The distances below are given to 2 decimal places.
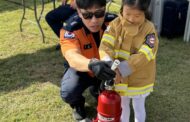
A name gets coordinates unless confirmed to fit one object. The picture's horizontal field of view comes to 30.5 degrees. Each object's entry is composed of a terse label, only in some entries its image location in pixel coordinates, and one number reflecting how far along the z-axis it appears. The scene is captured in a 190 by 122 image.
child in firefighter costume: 2.26
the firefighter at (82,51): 2.29
